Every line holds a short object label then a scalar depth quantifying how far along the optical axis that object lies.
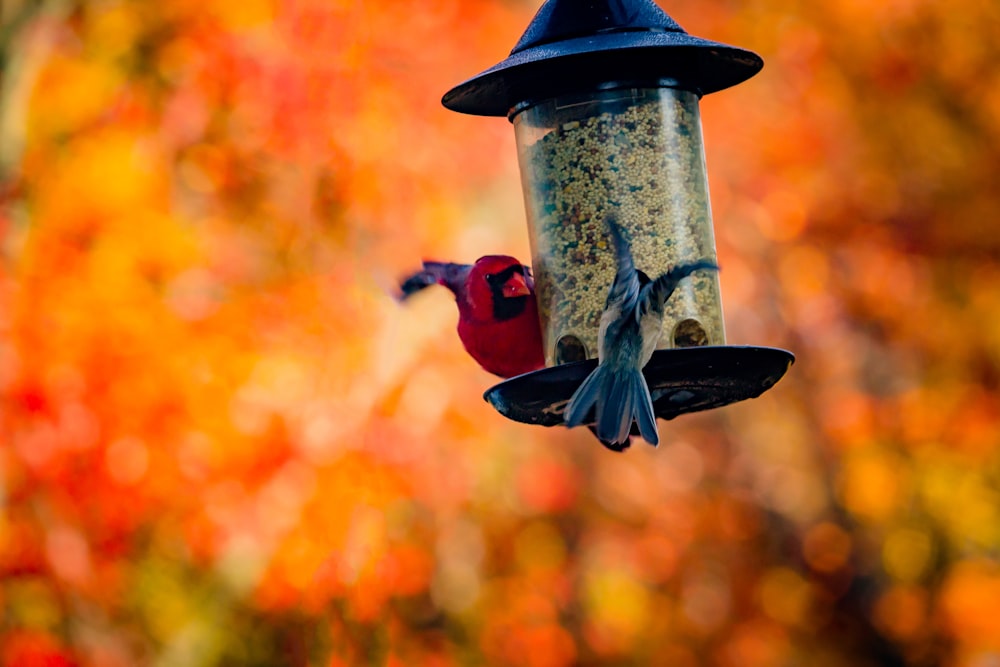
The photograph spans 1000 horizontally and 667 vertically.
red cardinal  6.18
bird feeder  5.64
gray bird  5.12
